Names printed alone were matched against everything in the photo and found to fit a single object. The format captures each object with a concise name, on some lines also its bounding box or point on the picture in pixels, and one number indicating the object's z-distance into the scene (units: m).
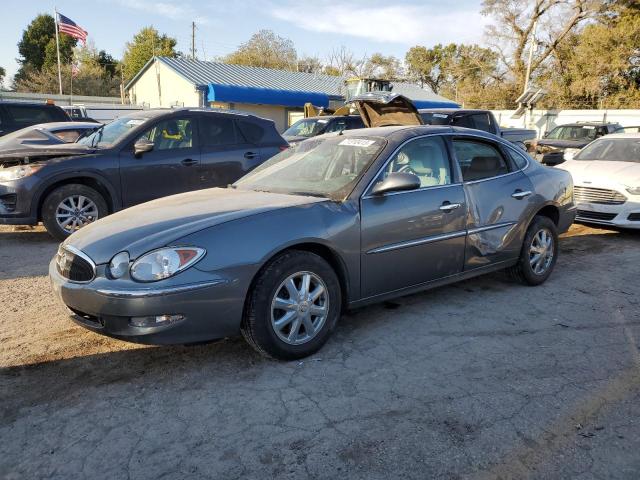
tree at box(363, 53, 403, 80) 59.41
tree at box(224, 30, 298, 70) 53.62
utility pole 53.53
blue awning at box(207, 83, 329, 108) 26.17
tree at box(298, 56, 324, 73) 58.00
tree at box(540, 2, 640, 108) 35.06
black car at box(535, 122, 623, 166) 16.64
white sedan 7.36
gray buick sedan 3.11
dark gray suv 6.55
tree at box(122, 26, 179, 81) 55.22
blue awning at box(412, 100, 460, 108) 32.75
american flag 29.22
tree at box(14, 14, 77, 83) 53.19
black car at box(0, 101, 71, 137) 11.10
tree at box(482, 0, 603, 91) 37.69
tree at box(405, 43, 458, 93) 60.53
